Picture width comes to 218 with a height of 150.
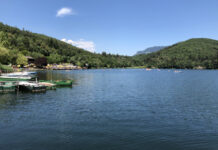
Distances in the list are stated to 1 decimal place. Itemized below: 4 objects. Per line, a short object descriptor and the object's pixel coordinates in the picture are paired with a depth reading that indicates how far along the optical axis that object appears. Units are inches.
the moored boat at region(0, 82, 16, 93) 2358.5
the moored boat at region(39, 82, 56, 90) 2711.6
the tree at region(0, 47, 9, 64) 4934.5
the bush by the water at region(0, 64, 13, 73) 4805.6
